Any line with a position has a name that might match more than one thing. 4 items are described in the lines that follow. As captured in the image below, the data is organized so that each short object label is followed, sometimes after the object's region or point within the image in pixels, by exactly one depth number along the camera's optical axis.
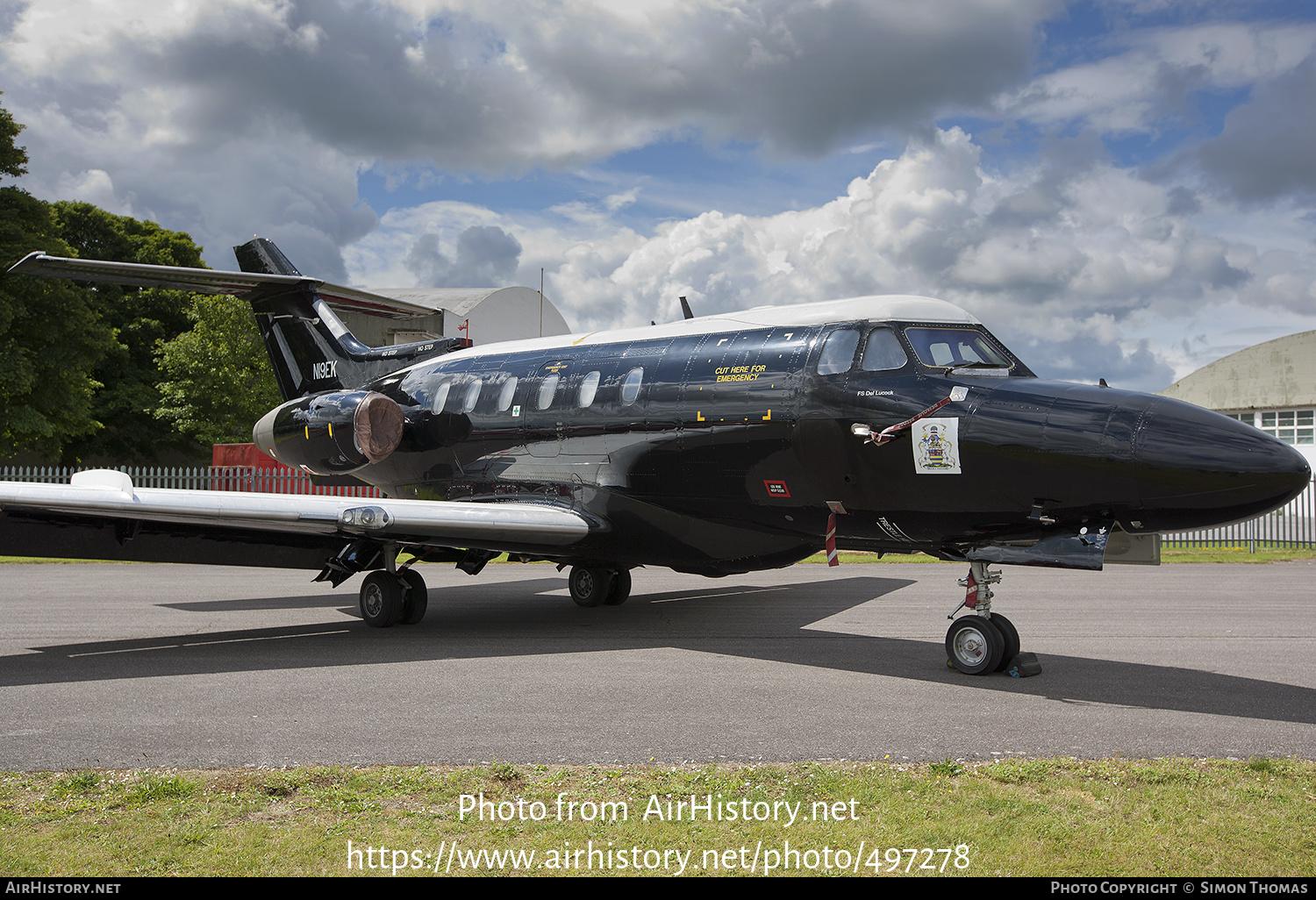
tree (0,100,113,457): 29.33
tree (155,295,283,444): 39.88
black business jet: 7.36
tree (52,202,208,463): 43.19
